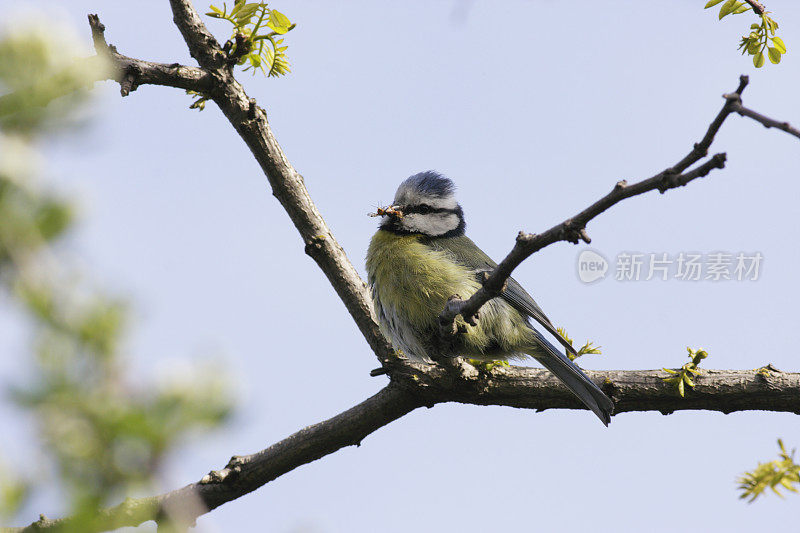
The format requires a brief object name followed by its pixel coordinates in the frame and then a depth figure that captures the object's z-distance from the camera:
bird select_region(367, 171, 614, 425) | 8.27
